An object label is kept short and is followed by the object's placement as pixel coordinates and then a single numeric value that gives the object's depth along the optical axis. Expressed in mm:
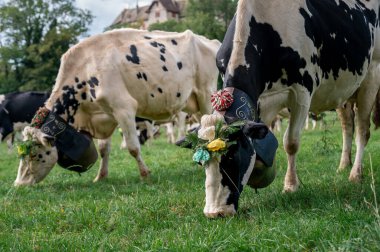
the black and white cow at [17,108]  16312
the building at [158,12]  82438
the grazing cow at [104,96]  7746
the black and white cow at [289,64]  4227
